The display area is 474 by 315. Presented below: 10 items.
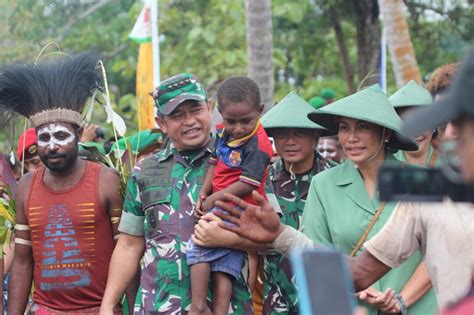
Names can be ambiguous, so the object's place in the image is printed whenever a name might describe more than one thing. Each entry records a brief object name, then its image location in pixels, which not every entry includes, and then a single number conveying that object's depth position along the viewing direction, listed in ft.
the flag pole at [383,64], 48.40
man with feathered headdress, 29.66
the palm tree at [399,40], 53.62
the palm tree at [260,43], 54.19
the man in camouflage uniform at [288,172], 30.97
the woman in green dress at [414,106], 32.21
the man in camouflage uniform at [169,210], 27.23
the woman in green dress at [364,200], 27.08
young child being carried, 26.42
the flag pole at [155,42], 55.51
